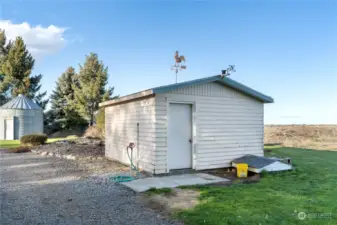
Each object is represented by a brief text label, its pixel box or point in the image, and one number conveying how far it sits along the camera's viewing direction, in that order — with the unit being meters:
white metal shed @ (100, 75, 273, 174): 6.70
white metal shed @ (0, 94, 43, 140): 19.99
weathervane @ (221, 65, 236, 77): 7.18
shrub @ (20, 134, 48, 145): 14.91
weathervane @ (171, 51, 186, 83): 7.99
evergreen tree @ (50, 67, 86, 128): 28.02
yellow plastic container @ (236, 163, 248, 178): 6.74
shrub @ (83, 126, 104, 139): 17.29
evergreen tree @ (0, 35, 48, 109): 26.98
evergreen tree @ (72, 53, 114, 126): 25.94
